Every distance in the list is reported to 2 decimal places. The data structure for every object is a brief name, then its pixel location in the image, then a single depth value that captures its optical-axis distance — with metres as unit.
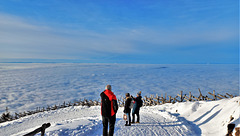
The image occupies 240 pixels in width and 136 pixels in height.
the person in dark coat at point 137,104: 7.79
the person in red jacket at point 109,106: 5.29
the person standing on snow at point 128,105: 7.29
